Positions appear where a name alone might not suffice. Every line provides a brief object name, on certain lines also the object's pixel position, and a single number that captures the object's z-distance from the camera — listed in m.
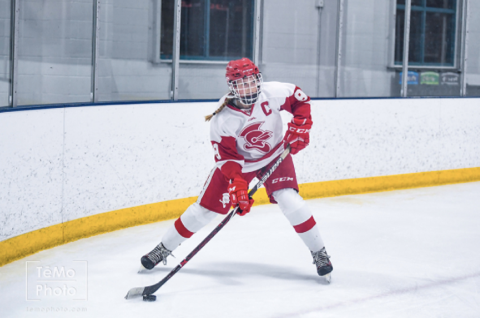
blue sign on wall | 10.58
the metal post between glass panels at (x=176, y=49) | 8.02
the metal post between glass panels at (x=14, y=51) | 5.94
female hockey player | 4.99
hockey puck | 4.80
